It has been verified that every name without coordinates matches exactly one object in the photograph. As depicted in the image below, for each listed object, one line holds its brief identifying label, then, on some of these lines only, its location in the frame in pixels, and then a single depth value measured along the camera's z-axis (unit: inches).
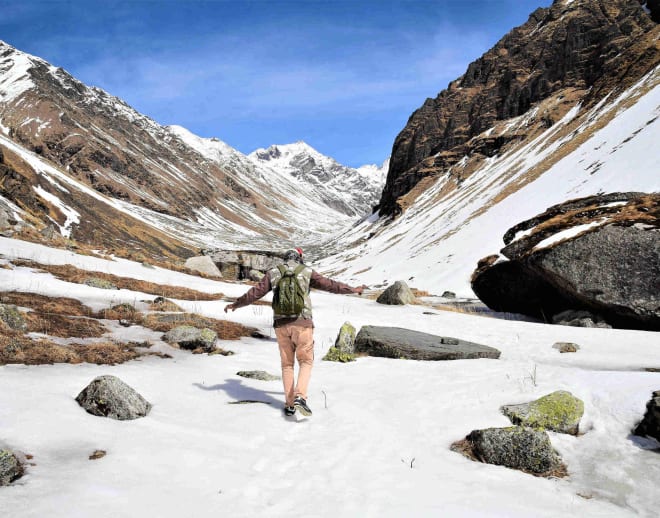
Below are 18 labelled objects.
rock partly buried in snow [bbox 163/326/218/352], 400.5
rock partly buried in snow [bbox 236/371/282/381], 342.3
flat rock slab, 400.2
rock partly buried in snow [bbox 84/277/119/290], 557.6
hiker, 259.1
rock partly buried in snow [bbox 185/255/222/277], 1172.7
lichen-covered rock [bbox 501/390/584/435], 221.5
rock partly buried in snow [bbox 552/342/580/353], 424.2
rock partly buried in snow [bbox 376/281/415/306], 794.4
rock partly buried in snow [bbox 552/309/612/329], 554.3
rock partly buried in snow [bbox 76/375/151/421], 214.8
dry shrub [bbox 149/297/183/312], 527.9
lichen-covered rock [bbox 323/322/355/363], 420.2
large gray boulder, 517.7
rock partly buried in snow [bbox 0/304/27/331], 322.0
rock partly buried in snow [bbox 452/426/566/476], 190.4
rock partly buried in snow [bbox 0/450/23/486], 144.0
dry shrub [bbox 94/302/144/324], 441.1
